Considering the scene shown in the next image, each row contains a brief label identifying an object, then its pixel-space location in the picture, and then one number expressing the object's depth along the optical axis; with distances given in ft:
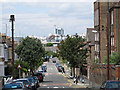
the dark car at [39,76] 173.86
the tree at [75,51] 205.77
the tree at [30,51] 175.73
